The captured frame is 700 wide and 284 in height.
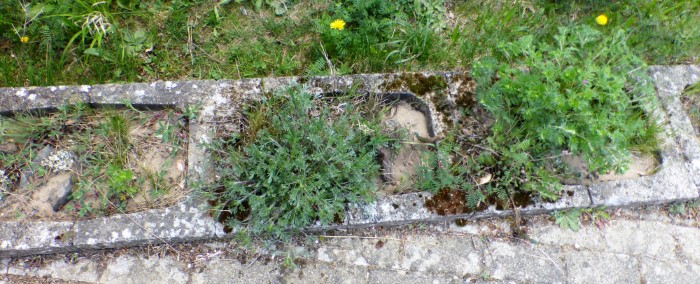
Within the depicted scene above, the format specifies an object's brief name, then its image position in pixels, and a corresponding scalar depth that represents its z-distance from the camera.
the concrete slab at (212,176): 2.54
